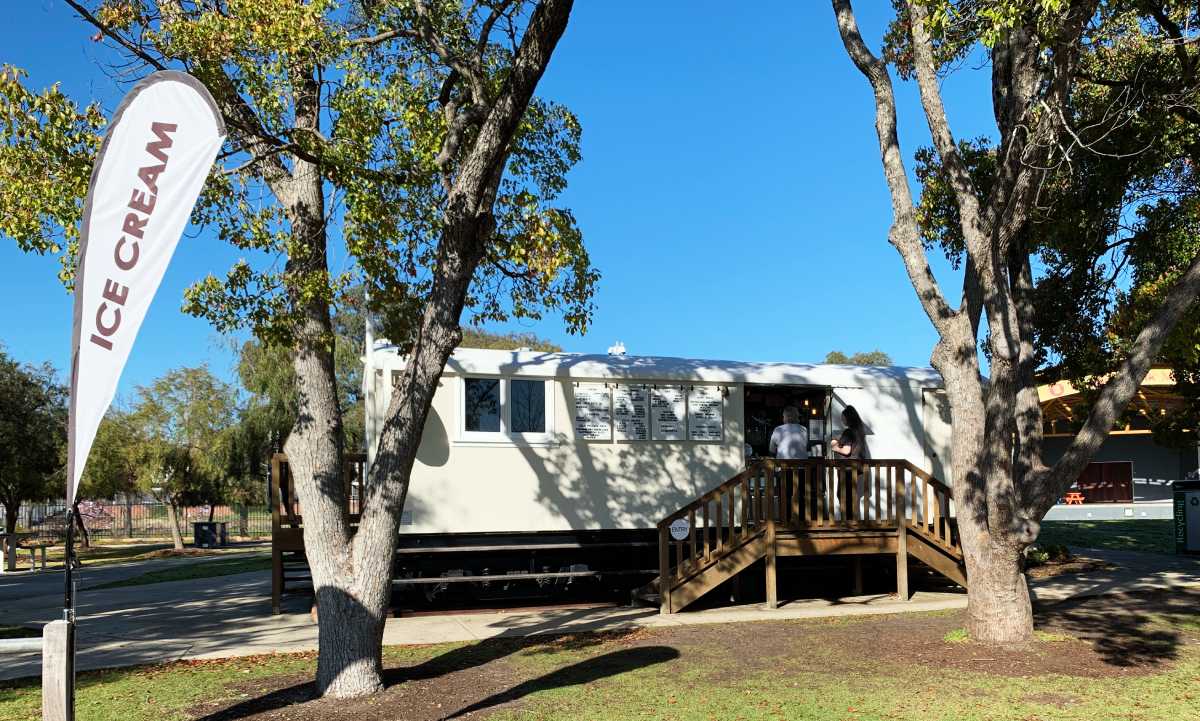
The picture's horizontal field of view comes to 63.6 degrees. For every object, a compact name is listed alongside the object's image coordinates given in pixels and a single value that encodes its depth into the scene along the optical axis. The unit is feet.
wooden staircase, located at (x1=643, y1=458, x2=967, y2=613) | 37.99
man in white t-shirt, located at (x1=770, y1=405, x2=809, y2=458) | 39.96
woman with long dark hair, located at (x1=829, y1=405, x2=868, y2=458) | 40.70
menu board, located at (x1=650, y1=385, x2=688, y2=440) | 40.98
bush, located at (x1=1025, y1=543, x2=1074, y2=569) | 50.87
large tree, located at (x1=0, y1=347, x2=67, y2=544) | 81.97
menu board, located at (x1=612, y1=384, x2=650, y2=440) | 40.42
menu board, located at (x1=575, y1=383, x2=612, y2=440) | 39.81
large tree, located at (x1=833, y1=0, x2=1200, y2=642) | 28.04
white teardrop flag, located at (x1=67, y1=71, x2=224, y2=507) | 15.49
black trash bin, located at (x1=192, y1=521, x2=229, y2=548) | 93.09
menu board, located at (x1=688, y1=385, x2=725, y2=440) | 41.47
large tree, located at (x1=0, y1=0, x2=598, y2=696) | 24.13
